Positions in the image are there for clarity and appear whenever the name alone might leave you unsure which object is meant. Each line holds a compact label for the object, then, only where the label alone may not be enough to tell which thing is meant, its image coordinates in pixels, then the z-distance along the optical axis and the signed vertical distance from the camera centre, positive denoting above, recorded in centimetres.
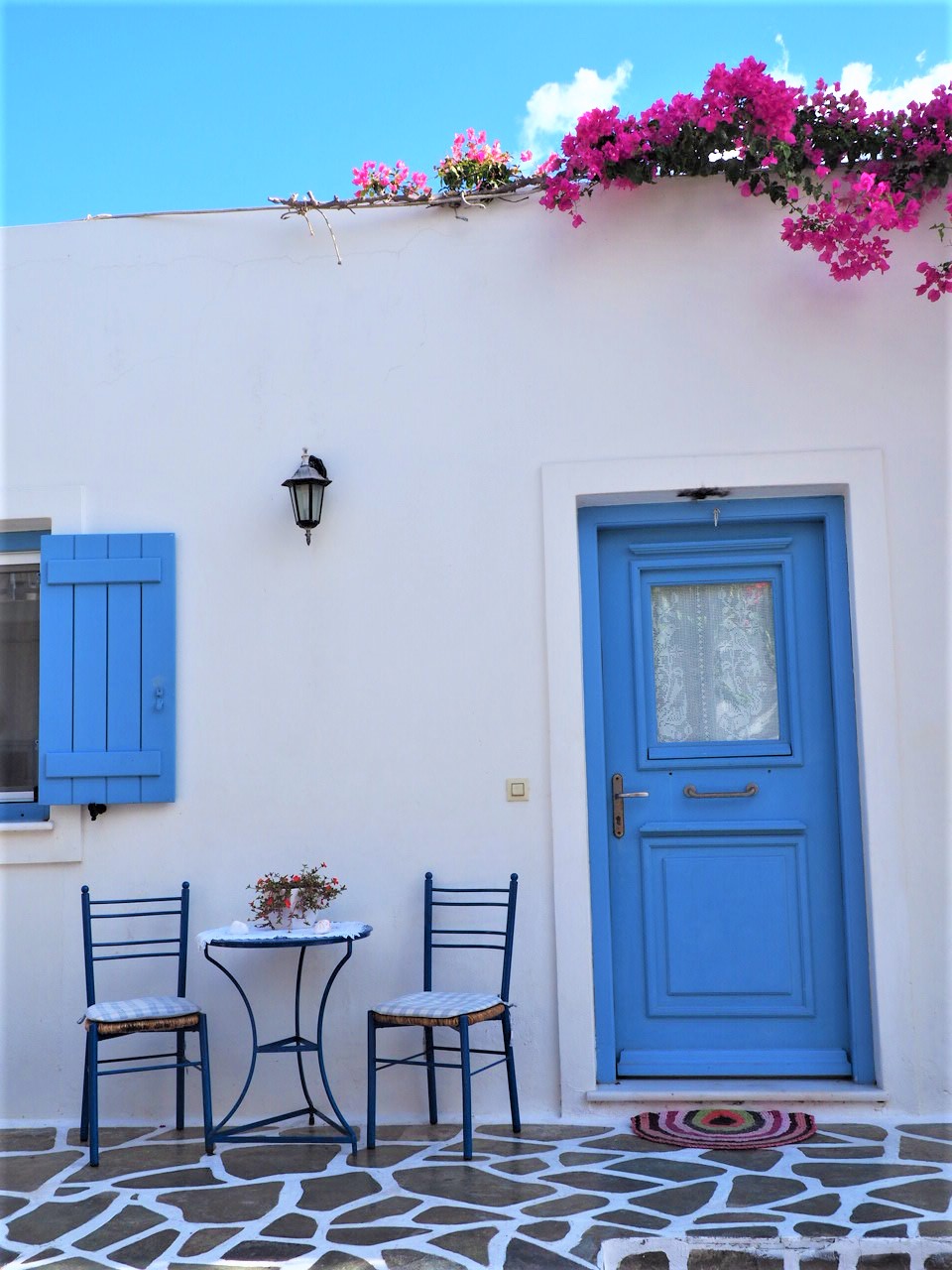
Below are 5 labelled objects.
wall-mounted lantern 439 +107
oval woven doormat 384 -118
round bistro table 392 -89
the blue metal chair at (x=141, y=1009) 392 -75
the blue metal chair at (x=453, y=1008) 381 -74
